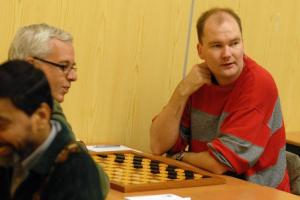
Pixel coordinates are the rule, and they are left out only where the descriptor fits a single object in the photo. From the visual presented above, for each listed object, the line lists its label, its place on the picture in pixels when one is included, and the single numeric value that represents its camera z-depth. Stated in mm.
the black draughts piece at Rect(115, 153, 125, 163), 3463
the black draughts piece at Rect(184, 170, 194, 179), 3254
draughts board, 2967
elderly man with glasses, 2690
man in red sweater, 3541
